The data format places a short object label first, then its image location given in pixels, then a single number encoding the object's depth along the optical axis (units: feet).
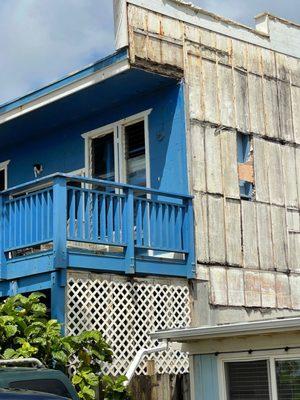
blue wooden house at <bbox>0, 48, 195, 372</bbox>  40.32
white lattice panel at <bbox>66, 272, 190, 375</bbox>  39.65
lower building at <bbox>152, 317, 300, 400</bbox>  32.99
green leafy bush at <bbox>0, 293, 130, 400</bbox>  36.52
